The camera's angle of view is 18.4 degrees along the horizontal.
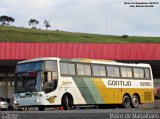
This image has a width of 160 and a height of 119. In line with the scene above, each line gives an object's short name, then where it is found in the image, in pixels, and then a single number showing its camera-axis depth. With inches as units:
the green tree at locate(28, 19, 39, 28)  4810.5
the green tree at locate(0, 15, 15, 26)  4687.5
